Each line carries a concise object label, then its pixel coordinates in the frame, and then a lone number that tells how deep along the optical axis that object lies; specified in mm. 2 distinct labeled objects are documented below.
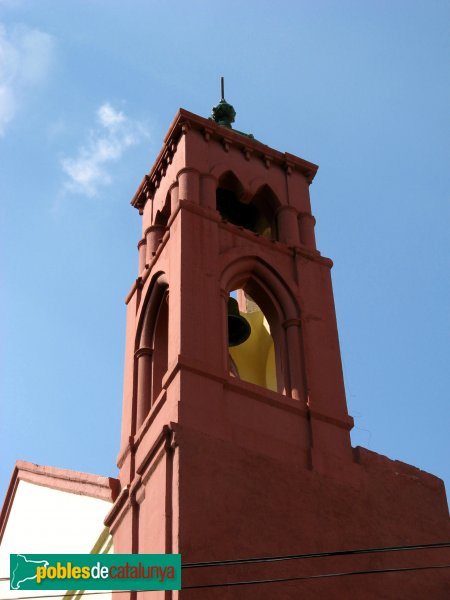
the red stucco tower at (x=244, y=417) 11914
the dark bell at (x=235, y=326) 15266
